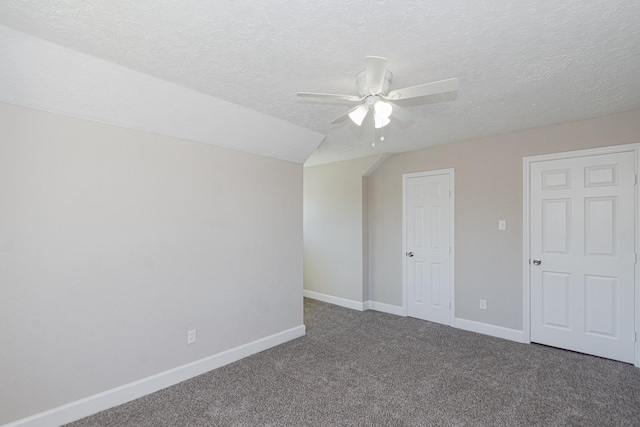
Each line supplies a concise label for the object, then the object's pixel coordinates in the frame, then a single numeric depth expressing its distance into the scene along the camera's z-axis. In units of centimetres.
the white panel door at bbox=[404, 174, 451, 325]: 419
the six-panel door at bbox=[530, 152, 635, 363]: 302
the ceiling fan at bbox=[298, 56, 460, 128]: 168
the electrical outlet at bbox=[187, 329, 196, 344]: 283
